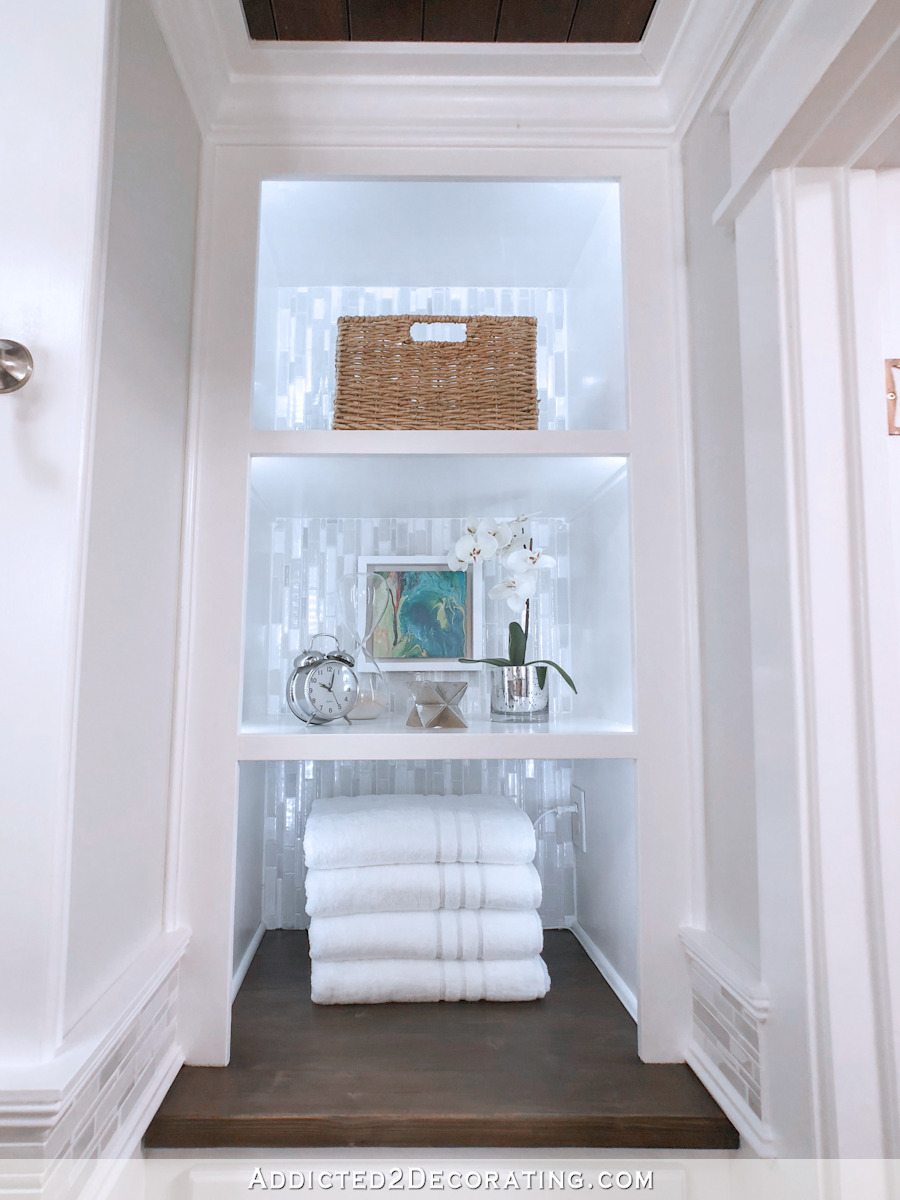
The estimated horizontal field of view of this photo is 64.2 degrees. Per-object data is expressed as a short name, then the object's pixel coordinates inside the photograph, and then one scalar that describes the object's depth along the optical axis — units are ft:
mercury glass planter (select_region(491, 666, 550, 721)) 3.69
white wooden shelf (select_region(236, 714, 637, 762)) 3.12
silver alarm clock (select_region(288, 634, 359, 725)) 3.59
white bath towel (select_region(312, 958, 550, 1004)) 3.50
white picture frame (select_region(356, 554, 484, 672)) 4.38
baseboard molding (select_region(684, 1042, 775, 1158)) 2.48
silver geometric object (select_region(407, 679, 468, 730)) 3.43
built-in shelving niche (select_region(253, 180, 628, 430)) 3.72
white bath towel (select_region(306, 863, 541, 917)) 3.52
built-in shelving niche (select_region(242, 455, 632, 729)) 3.53
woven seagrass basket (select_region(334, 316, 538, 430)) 3.42
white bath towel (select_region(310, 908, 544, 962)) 3.49
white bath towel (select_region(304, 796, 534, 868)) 3.59
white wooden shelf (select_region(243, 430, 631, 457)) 3.30
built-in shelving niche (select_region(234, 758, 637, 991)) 4.18
